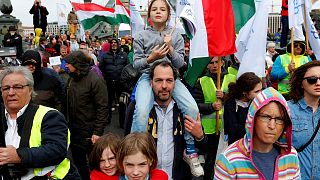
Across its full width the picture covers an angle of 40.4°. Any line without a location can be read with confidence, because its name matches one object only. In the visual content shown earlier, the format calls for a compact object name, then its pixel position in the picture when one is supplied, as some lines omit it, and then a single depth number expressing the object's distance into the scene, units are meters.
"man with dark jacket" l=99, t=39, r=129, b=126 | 9.41
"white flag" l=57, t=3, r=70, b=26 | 14.10
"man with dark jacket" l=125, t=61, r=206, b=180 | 3.25
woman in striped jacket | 2.50
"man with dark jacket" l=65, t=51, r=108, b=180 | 4.80
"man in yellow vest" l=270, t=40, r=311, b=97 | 6.11
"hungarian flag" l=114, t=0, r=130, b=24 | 10.38
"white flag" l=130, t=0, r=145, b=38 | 7.86
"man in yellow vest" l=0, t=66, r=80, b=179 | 2.58
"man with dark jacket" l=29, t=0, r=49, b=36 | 16.47
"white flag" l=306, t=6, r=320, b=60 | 5.83
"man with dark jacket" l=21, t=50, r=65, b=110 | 4.92
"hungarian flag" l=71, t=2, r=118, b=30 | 9.29
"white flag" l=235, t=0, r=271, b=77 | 4.79
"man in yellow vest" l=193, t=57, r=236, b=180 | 5.05
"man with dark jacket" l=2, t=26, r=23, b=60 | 12.11
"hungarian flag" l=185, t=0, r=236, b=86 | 4.46
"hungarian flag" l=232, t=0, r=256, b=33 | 4.95
